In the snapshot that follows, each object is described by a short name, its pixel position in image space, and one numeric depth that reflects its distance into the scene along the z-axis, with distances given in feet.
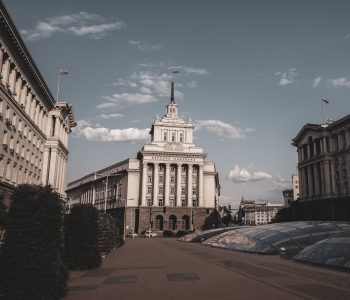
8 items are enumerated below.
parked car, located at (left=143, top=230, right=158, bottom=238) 288.47
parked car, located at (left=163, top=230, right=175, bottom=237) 293.84
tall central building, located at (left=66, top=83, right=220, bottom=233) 321.73
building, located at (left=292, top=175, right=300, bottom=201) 622.95
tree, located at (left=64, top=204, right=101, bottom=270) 63.36
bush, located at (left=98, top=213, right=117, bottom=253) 88.63
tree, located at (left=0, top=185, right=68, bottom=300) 33.63
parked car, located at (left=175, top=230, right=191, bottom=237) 279.57
